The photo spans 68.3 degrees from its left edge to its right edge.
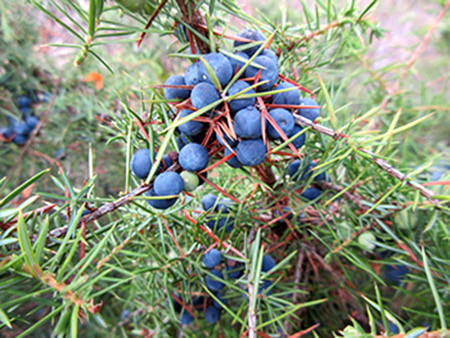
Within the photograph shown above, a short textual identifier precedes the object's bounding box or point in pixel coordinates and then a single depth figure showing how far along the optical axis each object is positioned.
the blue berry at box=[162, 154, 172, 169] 0.10
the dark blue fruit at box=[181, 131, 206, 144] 0.09
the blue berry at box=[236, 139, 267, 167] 0.08
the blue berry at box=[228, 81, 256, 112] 0.08
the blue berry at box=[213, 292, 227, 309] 0.13
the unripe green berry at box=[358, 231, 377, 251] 0.12
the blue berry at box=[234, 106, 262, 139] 0.08
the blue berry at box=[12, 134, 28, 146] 0.25
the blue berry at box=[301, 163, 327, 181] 0.12
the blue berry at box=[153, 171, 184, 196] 0.08
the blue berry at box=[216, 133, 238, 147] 0.09
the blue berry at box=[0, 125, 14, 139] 0.25
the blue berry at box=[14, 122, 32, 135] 0.25
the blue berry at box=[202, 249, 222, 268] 0.12
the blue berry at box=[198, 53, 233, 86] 0.08
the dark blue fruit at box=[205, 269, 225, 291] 0.12
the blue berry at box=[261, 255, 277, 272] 0.12
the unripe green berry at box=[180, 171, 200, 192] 0.09
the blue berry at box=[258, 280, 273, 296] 0.12
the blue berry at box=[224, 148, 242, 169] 0.09
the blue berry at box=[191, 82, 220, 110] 0.08
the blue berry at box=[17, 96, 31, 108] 0.26
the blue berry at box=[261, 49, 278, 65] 0.09
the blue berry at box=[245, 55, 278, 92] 0.09
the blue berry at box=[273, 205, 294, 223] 0.13
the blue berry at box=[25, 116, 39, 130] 0.25
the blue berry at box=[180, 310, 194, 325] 0.14
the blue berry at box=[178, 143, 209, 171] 0.09
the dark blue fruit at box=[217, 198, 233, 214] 0.12
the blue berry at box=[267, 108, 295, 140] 0.08
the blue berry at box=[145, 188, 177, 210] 0.09
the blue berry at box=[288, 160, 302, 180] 0.12
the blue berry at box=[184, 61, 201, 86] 0.08
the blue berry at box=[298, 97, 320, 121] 0.09
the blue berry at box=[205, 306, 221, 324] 0.14
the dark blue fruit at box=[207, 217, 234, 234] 0.13
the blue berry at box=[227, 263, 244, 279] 0.12
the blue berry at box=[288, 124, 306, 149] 0.09
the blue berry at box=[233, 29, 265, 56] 0.09
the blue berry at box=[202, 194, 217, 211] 0.12
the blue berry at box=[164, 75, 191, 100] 0.09
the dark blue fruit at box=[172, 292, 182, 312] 0.14
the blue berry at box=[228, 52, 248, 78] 0.09
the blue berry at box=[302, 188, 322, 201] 0.13
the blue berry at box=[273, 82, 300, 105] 0.09
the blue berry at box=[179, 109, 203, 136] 0.09
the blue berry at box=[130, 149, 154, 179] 0.09
